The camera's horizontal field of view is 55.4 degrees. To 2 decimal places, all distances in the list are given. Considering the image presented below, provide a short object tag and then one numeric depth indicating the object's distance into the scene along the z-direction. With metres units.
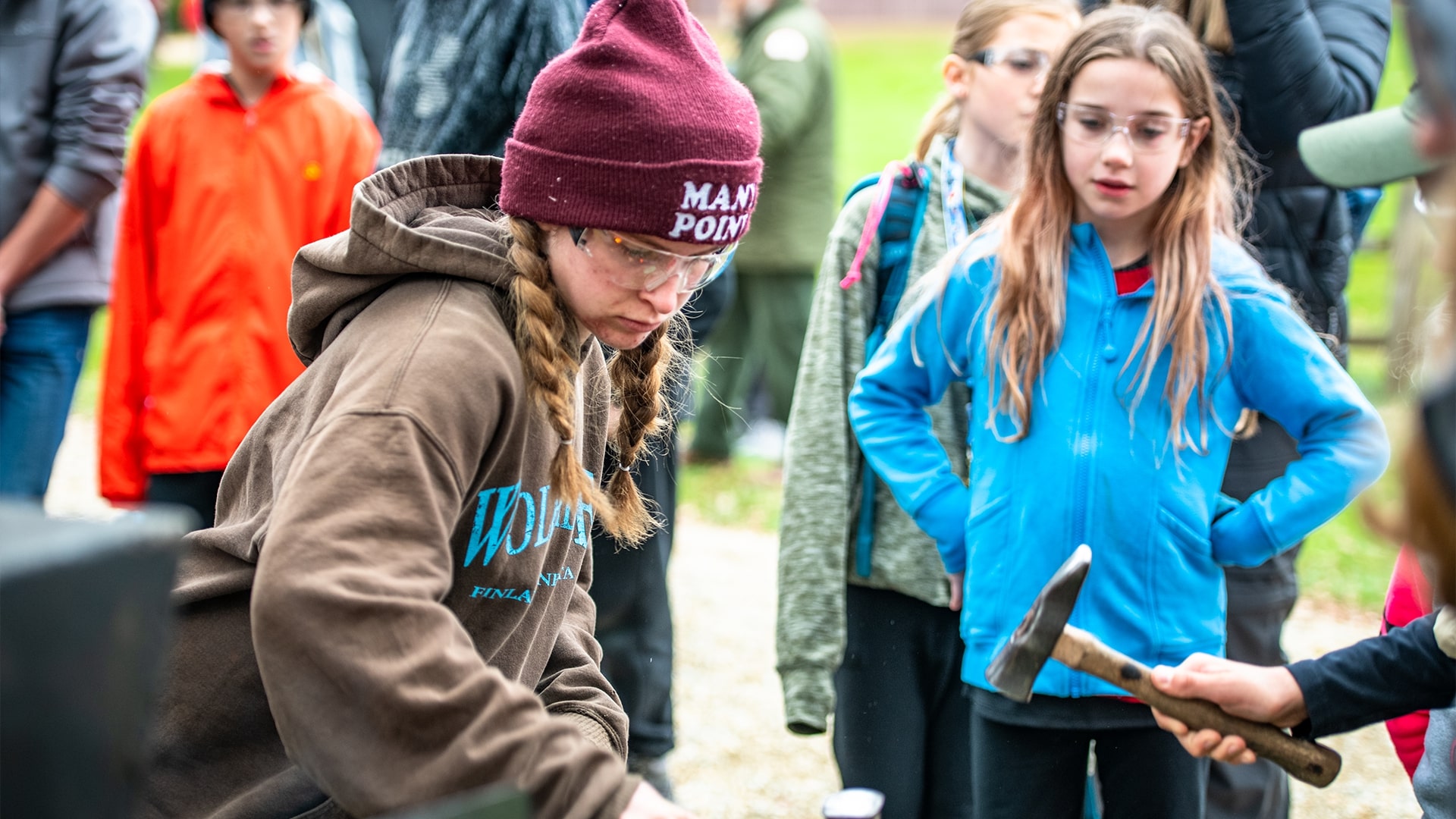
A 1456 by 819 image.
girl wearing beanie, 1.53
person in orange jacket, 3.82
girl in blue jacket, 2.61
